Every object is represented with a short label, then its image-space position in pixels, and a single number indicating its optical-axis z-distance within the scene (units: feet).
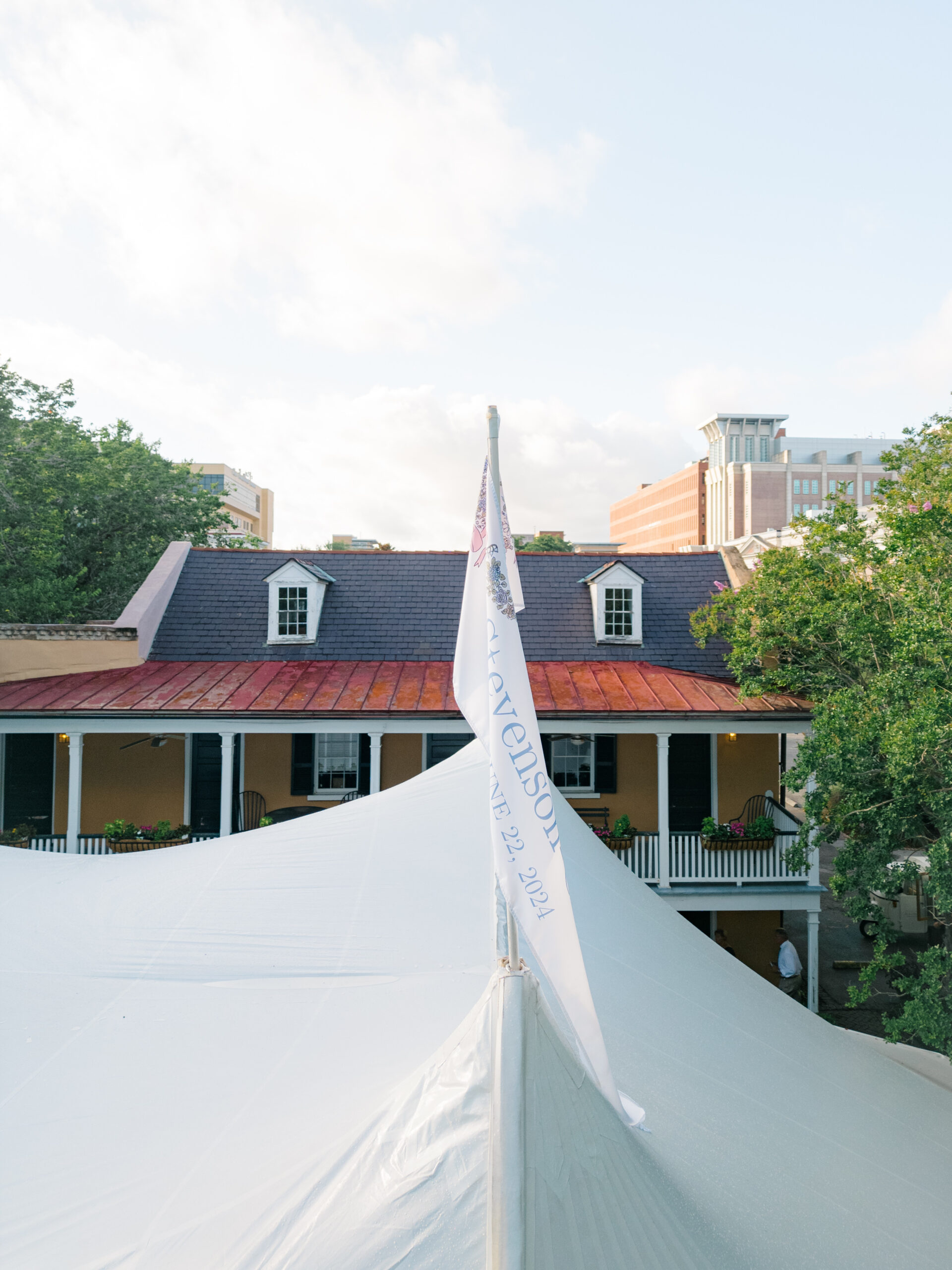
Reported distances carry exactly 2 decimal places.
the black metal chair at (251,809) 42.19
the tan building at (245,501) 280.10
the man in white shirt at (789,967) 39.19
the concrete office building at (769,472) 344.90
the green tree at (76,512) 58.80
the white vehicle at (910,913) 51.01
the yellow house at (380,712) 36.65
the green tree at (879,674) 22.99
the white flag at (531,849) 10.67
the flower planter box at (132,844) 36.55
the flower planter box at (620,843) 37.50
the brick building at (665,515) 367.66
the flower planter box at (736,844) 37.55
